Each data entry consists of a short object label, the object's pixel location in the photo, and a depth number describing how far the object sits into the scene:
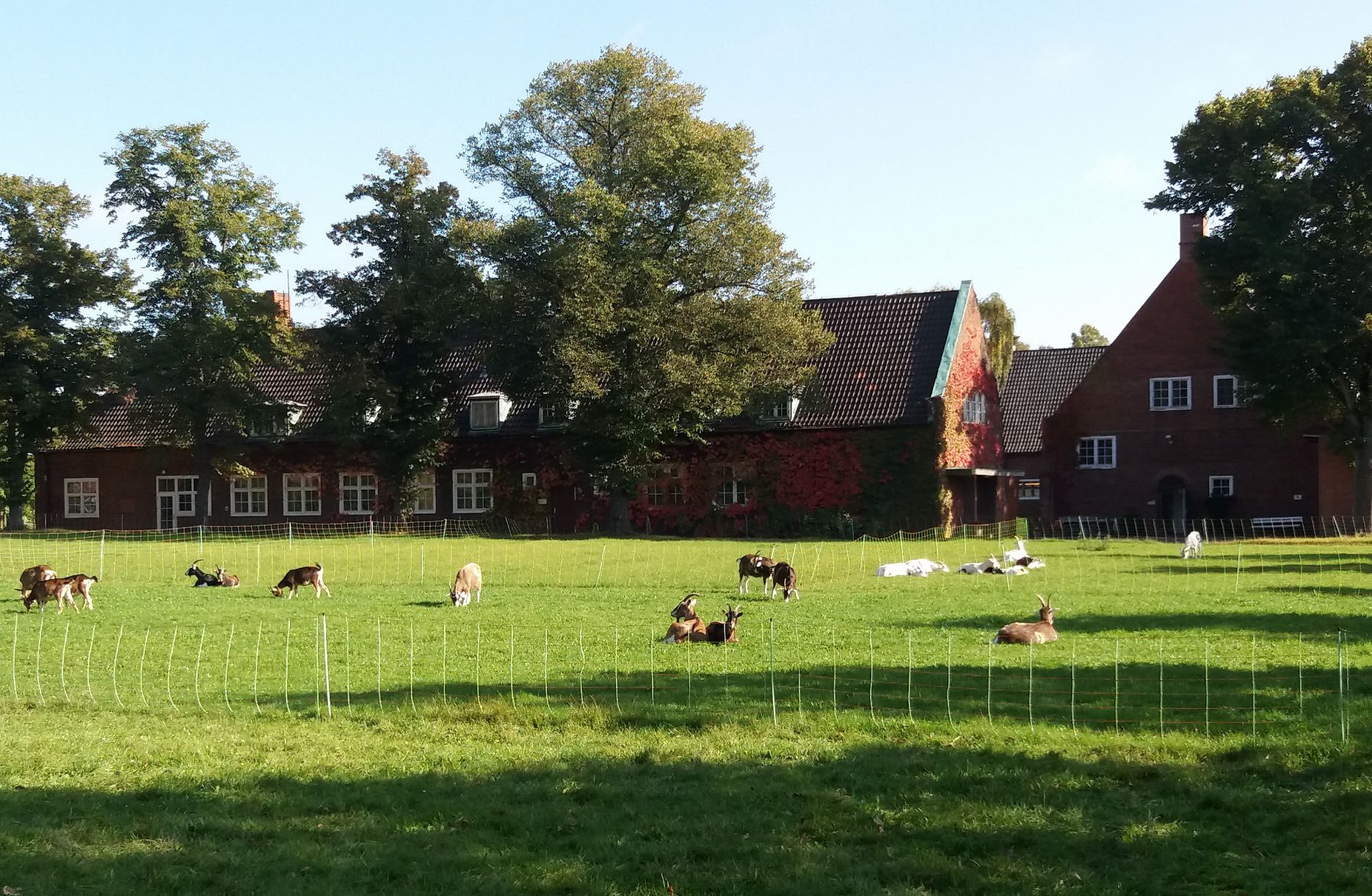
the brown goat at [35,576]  23.86
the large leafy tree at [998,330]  65.69
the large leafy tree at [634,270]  46.66
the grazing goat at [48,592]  22.09
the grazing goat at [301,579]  24.95
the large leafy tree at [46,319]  53.09
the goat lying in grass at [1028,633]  16.11
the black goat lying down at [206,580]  27.34
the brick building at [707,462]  48.47
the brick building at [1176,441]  50.97
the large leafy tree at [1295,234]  42.56
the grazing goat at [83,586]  22.67
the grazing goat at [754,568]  23.62
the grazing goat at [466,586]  22.67
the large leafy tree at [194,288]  50.91
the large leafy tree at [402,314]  49.03
